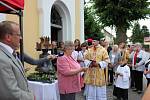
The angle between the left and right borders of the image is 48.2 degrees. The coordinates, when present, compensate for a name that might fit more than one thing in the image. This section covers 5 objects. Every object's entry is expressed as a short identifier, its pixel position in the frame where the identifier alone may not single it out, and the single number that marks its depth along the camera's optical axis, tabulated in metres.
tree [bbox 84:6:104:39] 13.47
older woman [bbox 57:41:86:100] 2.96
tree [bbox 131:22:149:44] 38.01
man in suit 1.60
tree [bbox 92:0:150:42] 11.89
